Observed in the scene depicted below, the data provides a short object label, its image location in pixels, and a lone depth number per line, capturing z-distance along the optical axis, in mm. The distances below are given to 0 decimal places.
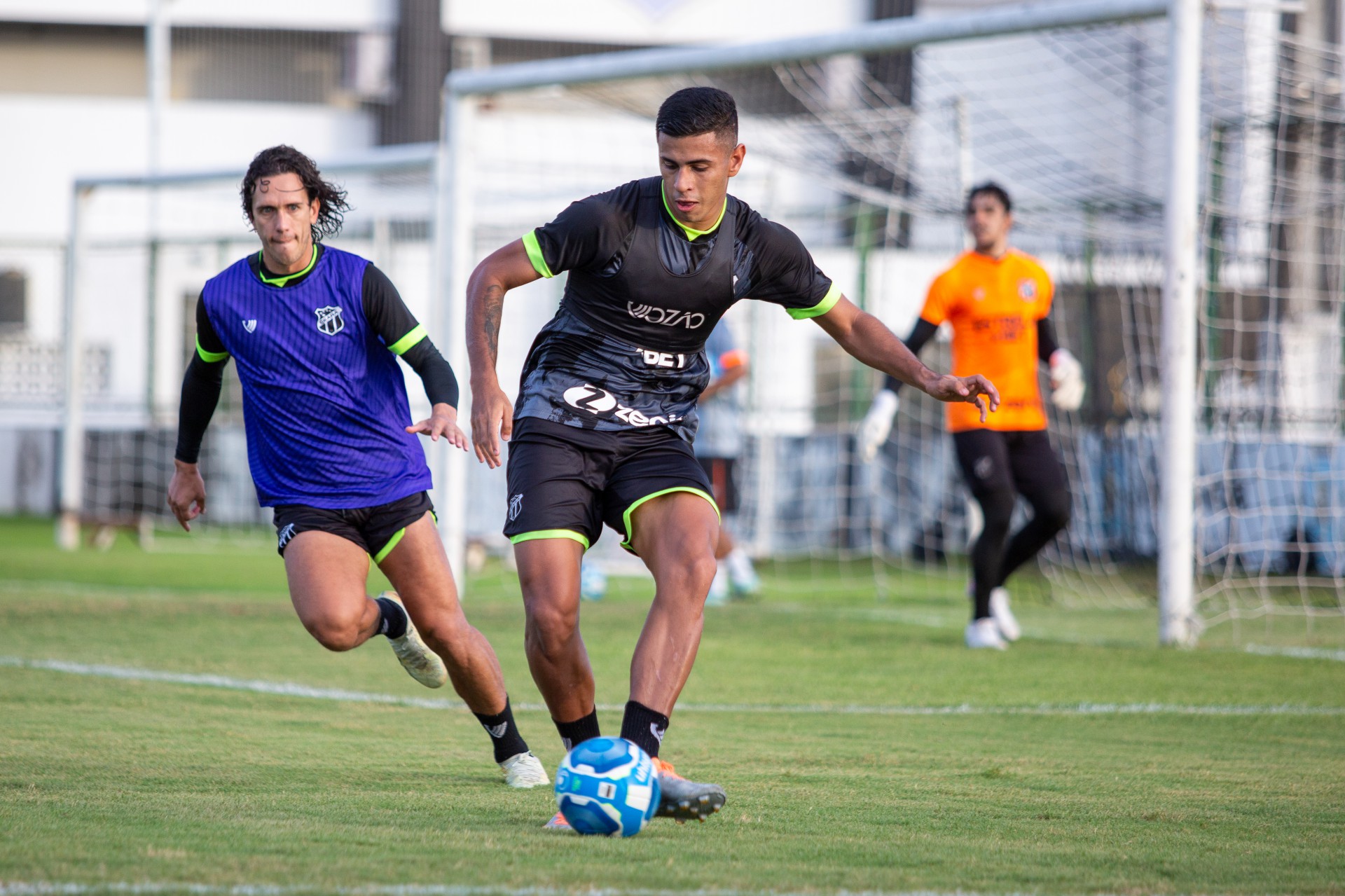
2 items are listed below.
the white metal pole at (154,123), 33906
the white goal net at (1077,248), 22578
